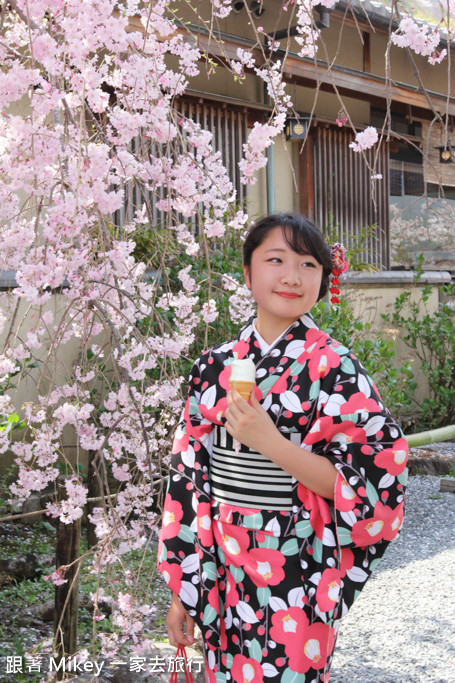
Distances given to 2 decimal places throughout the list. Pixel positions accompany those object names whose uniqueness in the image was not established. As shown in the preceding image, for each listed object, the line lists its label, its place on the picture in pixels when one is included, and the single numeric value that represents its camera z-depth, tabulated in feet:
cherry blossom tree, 7.59
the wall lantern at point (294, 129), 23.50
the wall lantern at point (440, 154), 24.65
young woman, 6.49
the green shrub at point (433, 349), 28.96
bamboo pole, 25.80
